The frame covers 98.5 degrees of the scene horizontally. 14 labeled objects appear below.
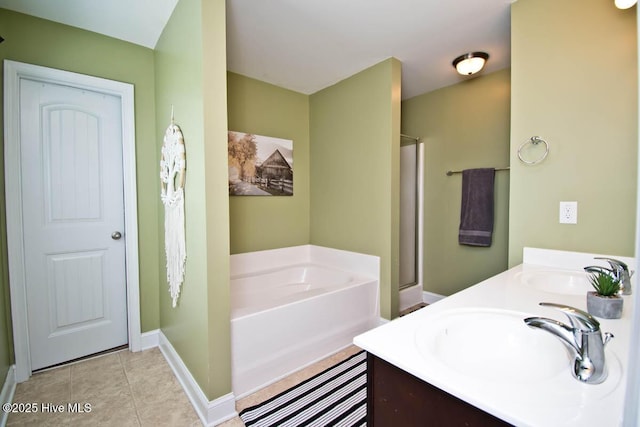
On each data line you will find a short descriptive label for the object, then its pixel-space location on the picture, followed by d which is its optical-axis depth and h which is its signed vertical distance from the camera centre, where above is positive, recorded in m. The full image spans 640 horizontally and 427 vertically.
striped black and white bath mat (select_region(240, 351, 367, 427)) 1.52 -1.18
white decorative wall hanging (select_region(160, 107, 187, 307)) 1.75 +0.03
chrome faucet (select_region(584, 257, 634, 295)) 1.07 -0.27
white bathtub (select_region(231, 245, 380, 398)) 1.74 -0.80
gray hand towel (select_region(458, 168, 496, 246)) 2.64 -0.03
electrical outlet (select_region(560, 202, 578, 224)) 1.51 -0.04
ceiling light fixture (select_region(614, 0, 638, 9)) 1.32 +0.98
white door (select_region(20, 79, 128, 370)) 1.96 -0.11
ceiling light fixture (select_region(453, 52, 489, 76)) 2.30 +1.21
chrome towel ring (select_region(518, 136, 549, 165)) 1.59 +0.35
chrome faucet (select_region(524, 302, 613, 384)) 0.60 -0.31
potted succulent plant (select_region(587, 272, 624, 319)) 0.92 -0.32
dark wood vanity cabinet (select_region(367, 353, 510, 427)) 0.59 -0.47
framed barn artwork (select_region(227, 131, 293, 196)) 2.71 +0.43
